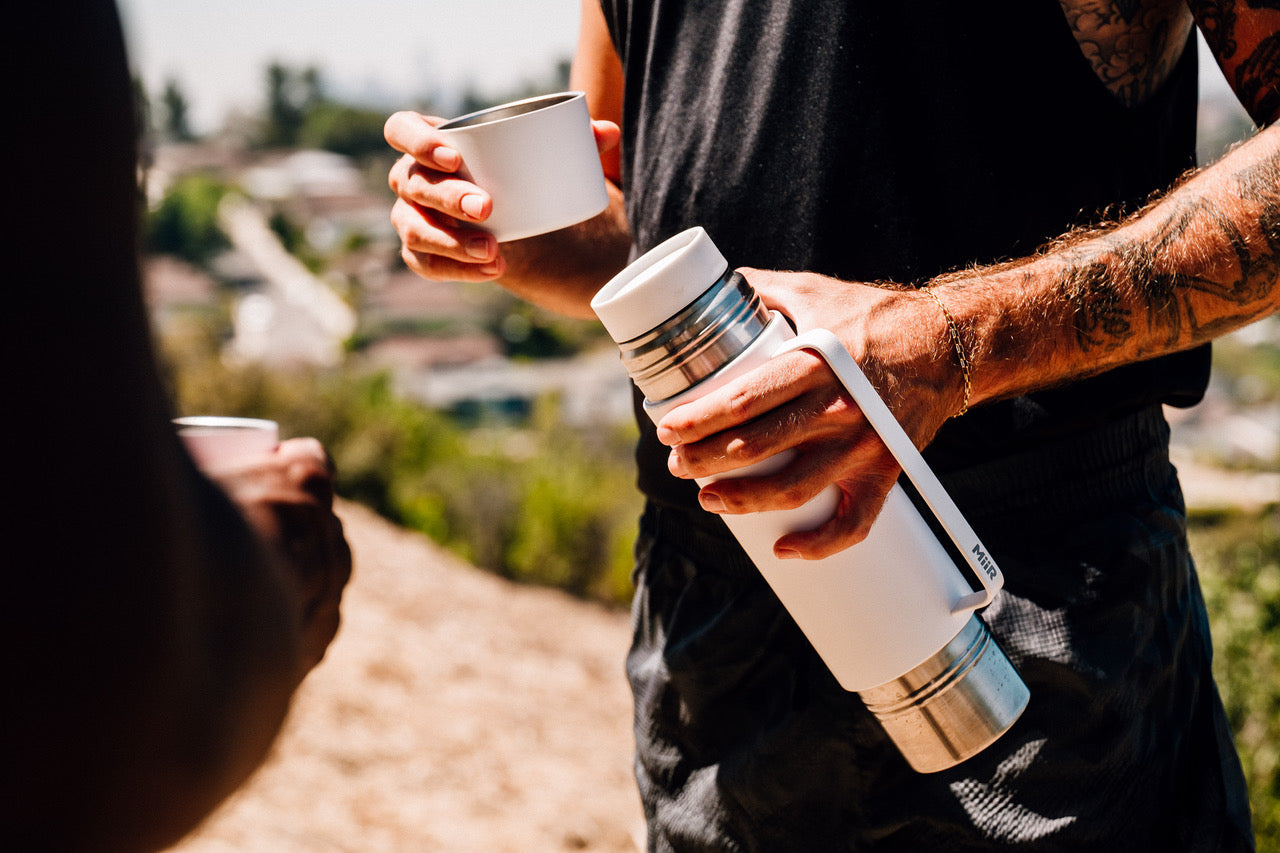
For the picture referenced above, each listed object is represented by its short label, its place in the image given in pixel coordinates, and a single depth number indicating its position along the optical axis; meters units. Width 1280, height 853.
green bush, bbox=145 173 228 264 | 65.69
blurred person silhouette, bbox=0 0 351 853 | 0.57
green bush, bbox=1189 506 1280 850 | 3.65
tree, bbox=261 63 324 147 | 101.50
